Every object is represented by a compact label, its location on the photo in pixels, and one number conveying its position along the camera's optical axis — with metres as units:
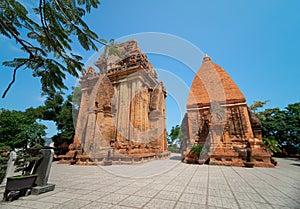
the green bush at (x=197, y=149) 11.46
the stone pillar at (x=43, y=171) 4.09
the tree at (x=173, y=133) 45.74
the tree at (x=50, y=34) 2.39
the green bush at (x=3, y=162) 4.29
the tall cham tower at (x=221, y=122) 10.63
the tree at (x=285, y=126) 22.56
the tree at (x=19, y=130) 16.50
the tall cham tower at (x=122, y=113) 12.76
